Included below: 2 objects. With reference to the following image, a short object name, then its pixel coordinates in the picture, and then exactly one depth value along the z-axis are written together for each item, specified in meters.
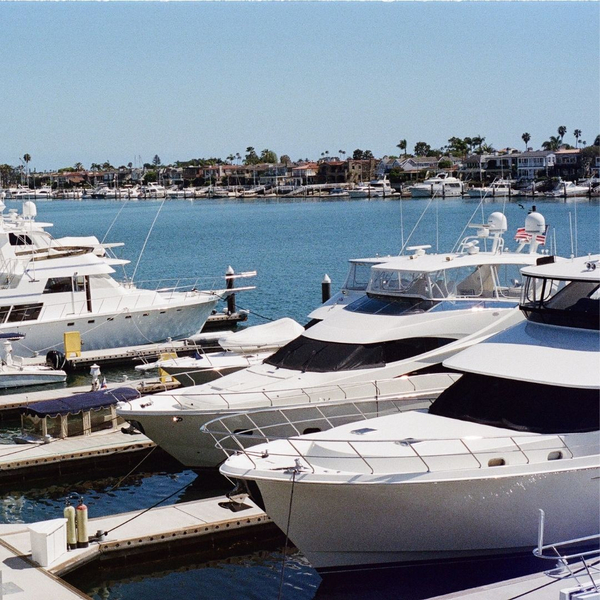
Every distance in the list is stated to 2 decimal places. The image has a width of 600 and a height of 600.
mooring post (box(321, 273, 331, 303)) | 33.00
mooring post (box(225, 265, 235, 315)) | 36.00
